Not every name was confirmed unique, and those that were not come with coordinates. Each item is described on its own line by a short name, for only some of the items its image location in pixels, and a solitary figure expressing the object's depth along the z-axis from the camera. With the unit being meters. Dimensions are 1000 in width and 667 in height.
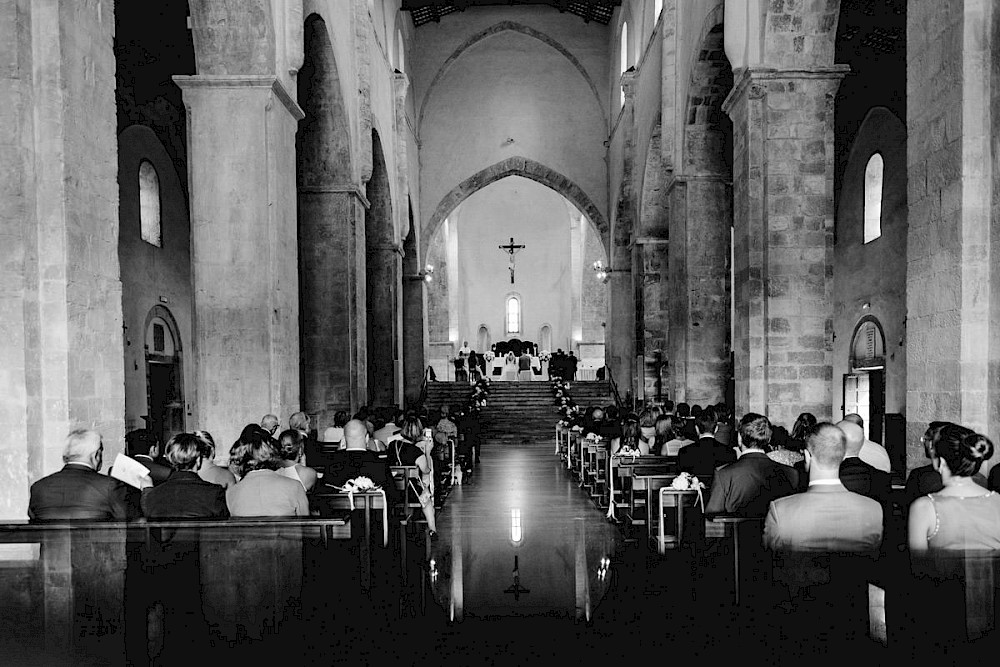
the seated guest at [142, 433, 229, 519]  4.93
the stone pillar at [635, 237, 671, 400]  20.97
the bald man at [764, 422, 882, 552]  3.88
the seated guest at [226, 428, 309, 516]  5.19
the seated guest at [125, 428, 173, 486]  6.48
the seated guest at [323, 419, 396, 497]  7.61
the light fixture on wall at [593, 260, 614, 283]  27.41
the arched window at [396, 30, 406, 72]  24.48
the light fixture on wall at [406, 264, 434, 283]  27.95
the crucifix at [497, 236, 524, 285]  40.53
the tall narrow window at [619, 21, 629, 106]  25.05
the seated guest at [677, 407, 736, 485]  8.18
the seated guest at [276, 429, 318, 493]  6.29
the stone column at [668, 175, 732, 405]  15.41
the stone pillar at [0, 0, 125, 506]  6.25
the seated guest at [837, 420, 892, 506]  5.73
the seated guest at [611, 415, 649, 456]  10.59
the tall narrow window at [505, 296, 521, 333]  45.44
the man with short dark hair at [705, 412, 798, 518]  5.61
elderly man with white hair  4.85
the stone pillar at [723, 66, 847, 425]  10.95
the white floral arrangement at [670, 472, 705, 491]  7.09
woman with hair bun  3.77
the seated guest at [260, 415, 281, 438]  9.23
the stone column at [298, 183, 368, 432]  15.15
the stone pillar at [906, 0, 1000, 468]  6.40
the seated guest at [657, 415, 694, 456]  9.78
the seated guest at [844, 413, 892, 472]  6.99
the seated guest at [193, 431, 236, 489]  6.39
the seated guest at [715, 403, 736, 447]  9.67
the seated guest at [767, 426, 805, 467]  6.96
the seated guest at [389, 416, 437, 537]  9.27
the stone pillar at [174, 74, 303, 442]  10.11
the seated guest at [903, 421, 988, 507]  5.18
